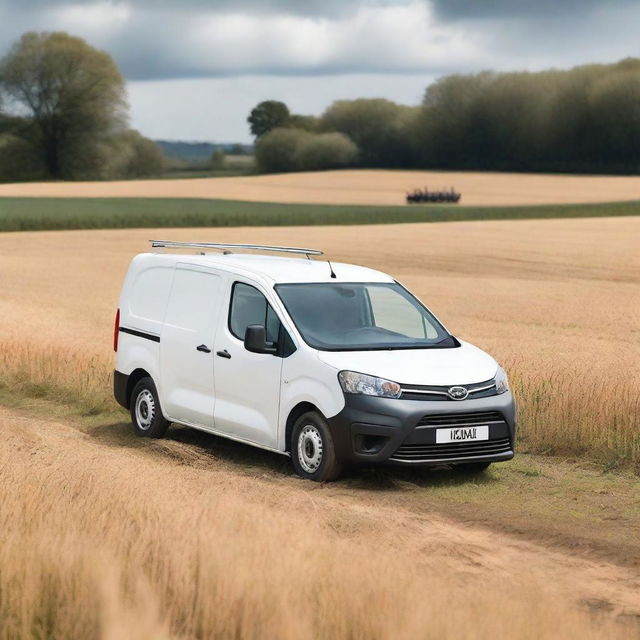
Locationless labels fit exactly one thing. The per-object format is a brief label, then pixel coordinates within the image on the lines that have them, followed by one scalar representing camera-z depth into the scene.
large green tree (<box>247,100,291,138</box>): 178.25
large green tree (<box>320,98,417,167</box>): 117.56
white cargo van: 10.35
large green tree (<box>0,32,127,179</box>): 109.19
